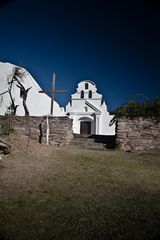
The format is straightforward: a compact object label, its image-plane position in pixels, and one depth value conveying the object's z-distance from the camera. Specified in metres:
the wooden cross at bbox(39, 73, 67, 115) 10.29
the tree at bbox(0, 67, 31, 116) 12.45
